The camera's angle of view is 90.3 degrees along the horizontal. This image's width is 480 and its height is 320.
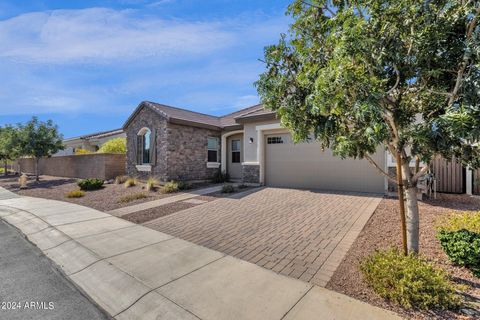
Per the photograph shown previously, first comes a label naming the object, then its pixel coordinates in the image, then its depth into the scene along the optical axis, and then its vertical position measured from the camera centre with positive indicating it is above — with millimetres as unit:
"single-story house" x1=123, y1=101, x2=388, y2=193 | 10992 +332
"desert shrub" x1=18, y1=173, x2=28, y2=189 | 15805 -1521
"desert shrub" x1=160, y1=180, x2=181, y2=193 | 11969 -1427
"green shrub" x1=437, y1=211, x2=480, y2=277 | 3645 -1387
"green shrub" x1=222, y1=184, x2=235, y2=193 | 11516 -1426
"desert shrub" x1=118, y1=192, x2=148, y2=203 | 10129 -1670
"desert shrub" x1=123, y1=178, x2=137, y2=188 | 13902 -1382
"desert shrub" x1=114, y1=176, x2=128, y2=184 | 15359 -1333
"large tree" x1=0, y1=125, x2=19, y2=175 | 17875 +1278
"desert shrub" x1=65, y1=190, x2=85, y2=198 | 11555 -1709
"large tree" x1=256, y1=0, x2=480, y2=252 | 2729 +1089
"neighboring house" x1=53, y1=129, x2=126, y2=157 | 25644 +2122
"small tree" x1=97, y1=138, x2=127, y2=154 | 19094 +1003
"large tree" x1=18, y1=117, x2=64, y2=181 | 17797 +1572
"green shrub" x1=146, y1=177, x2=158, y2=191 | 12641 -1355
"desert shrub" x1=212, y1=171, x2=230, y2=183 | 15797 -1170
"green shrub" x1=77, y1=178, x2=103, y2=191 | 13680 -1475
